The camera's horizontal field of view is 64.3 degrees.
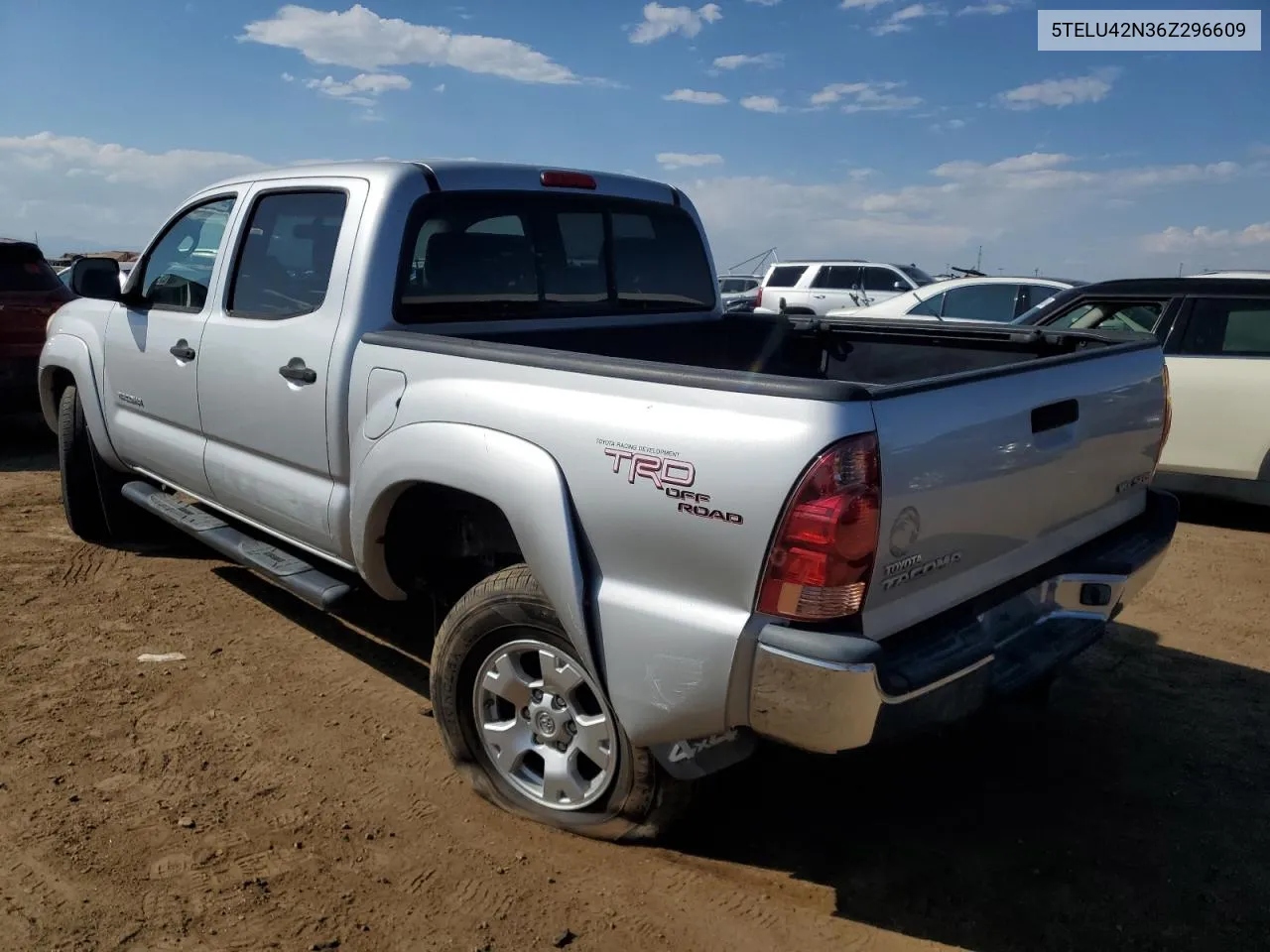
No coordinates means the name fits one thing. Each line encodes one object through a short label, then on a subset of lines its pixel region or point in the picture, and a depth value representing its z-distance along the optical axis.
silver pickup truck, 2.30
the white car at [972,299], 10.73
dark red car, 8.32
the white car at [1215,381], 6.47
